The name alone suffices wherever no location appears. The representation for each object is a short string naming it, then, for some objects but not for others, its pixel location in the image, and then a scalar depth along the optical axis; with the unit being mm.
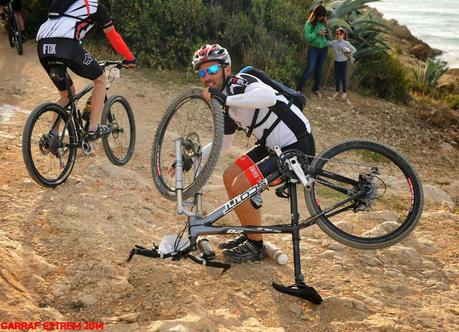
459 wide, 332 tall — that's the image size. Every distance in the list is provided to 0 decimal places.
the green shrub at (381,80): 12625
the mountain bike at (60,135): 5133
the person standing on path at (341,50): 10984
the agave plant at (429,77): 13959
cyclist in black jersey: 10845
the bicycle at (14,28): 10758
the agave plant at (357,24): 12148
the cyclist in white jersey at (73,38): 5227
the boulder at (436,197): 7352
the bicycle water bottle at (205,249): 4277
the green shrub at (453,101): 12995
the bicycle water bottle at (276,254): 4684
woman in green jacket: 10492
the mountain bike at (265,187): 4035
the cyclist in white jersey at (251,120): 4086
